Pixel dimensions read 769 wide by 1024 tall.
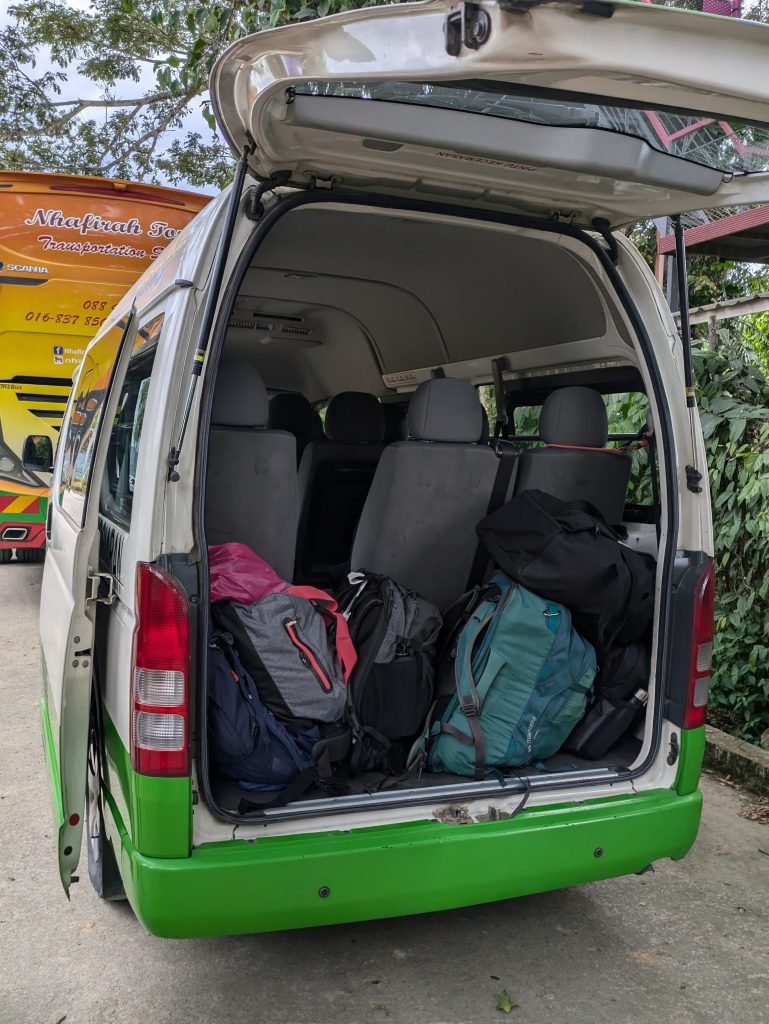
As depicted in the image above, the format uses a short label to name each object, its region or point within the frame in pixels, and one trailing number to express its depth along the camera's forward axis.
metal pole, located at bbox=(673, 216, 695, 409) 2.63
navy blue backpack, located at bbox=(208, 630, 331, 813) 2.44
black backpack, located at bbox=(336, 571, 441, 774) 2.78
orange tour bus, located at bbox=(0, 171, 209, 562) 7.14
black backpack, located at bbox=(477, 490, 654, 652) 2.74
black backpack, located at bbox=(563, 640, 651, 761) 2.94
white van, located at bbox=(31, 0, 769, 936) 1.68
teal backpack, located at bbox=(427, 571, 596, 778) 2.76
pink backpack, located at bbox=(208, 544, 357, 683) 2.58
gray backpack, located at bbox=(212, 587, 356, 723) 2.55
